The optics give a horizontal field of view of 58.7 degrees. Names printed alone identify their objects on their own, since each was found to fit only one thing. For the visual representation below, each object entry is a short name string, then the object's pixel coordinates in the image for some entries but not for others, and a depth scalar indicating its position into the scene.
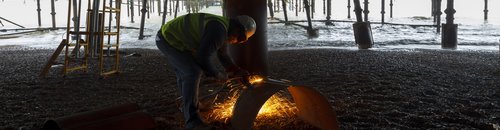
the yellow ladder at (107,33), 8.16
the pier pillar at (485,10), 29.82
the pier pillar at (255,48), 5.94
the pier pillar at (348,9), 29.41
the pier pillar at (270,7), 24.33
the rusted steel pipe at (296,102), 3.52
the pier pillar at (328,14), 23.03
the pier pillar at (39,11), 26.70
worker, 3.93
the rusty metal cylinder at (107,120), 3.80
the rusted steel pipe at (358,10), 14.13
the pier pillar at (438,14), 20.88
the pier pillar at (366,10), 21.72
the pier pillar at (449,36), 13.96
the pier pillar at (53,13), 24.81
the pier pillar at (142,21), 18.21
